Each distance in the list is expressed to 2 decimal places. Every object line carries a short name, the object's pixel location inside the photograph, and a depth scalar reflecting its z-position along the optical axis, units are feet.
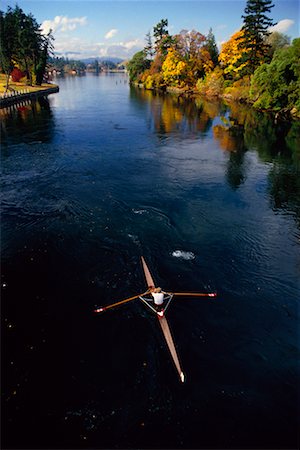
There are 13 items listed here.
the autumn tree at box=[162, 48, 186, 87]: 352.77
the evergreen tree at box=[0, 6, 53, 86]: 284.41
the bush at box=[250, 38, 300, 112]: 198.39
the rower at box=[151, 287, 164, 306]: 49.47
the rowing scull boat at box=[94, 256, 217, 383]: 43.32
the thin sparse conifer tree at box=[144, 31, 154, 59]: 460.96
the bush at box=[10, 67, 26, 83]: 339.16
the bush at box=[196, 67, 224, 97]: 323.37
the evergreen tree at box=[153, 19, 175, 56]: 398.62
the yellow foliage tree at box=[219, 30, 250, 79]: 281.02
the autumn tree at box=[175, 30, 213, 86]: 345.92
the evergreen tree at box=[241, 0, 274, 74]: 248.93
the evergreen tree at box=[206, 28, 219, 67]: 354.93
